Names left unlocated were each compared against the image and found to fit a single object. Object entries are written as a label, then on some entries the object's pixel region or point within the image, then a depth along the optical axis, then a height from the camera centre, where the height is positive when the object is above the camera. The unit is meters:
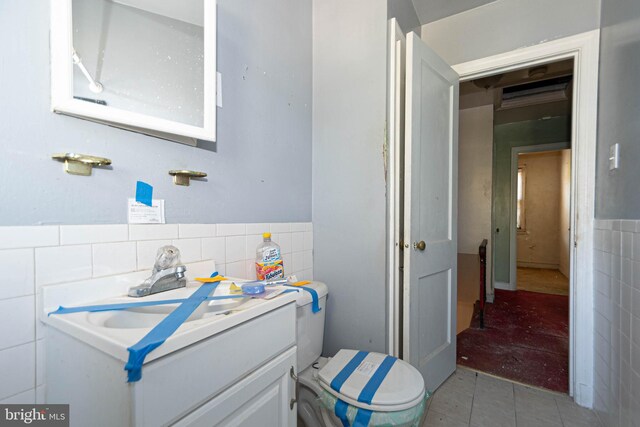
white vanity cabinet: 0.48 -0.35
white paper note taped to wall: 0.87 +0.00
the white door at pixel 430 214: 1.42 -0.02
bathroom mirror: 0.74 +0.46
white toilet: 0.92 -0.63
